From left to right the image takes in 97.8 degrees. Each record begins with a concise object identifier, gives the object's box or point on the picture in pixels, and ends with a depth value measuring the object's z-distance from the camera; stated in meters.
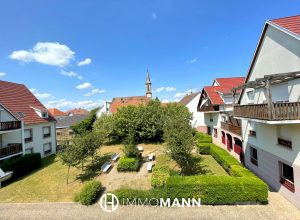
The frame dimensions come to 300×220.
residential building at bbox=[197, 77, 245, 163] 14.95
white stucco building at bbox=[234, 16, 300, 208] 7.08
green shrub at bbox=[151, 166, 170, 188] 9.46
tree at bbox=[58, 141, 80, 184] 11.40
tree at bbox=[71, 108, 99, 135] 31.84
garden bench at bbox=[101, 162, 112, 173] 12.93
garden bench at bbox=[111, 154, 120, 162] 15.54
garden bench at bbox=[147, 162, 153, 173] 12.64
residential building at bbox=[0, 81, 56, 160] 14.87
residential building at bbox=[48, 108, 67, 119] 64.89
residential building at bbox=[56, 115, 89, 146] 36.08
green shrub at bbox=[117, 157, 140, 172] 12.93
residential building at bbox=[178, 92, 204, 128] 28.72
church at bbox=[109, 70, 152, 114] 40.58
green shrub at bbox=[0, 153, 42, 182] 12.52
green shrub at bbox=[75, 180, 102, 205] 8.60
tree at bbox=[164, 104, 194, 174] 10.75
